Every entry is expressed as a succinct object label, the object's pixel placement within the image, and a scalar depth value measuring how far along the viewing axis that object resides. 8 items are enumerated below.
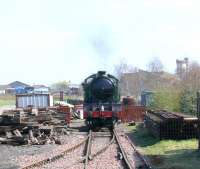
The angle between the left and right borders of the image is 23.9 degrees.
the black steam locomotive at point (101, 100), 28.00
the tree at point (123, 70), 124.89
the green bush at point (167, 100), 37.94
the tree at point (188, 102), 32.90
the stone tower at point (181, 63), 144.12
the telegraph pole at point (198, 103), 17.49
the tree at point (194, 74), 65.25
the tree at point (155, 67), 131.75
